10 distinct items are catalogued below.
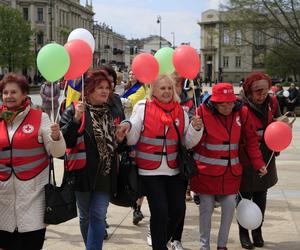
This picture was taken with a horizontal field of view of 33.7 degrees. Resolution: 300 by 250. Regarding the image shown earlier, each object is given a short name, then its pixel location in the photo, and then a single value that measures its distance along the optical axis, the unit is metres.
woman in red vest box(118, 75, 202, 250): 4.32
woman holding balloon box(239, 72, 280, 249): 4.94
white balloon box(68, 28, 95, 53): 5.08
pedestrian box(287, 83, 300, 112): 22.98
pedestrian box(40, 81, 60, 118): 14.05
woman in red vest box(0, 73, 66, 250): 3.66
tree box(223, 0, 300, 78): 26.56
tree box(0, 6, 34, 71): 56.69
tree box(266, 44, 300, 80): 29.61
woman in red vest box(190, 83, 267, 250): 4.50
